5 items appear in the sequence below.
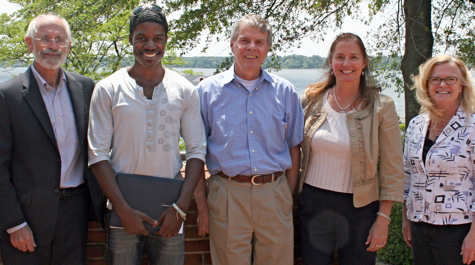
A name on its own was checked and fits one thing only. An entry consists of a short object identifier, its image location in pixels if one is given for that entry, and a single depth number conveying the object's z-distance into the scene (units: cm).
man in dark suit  223
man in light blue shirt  255
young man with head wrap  225
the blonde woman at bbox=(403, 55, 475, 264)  253
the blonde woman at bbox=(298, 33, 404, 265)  258
